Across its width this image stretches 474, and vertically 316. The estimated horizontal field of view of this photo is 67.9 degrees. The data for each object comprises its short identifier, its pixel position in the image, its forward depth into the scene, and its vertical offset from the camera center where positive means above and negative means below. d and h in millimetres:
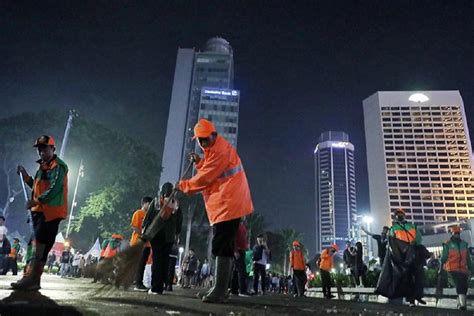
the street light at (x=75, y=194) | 31786 +6480
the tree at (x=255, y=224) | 51212 +7701
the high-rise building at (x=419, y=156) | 106625 +40458
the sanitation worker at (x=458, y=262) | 8086 +640
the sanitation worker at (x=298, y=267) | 12297 +441
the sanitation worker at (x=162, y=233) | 5965 +692
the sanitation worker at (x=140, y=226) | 7655 +968
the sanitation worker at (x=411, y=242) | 7184 +906
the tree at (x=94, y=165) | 32969 +9996
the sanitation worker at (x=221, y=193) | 4180 +949
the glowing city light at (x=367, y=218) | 34500 +6398
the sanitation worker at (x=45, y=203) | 4855 +816
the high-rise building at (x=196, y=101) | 96700 +48731
